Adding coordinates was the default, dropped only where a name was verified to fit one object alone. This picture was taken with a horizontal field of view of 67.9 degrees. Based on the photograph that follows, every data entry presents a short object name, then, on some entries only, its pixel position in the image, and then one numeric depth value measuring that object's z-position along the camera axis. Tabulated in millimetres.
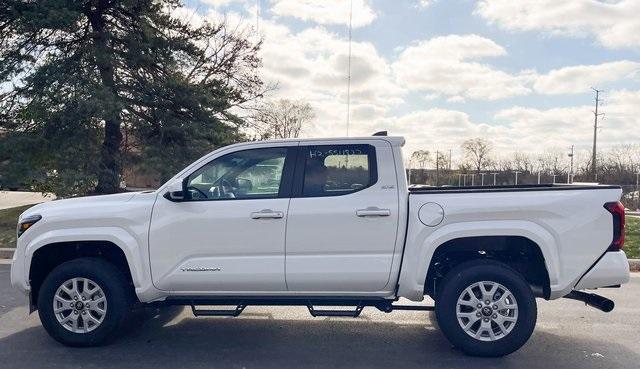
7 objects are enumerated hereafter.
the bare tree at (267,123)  18594
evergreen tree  12953
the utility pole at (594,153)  37594
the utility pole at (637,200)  26000
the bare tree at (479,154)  51125
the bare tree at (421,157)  50647
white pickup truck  4168
